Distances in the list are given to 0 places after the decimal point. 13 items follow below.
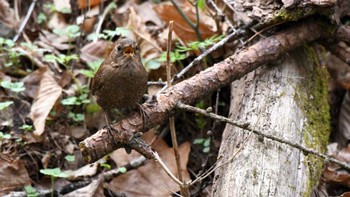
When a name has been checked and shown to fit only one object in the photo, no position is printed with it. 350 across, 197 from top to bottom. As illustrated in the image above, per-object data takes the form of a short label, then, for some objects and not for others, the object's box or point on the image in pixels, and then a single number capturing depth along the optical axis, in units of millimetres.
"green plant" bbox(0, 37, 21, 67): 8918
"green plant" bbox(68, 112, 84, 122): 8477
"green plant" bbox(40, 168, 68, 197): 6832
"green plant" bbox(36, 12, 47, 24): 10664
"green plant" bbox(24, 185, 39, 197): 6985
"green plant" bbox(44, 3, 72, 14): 10617
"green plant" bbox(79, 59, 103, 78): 8537
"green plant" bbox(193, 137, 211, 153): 8026
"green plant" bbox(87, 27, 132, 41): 8195
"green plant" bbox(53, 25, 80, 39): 9229
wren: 6227
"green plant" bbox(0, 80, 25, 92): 7880
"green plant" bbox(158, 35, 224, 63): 7665
